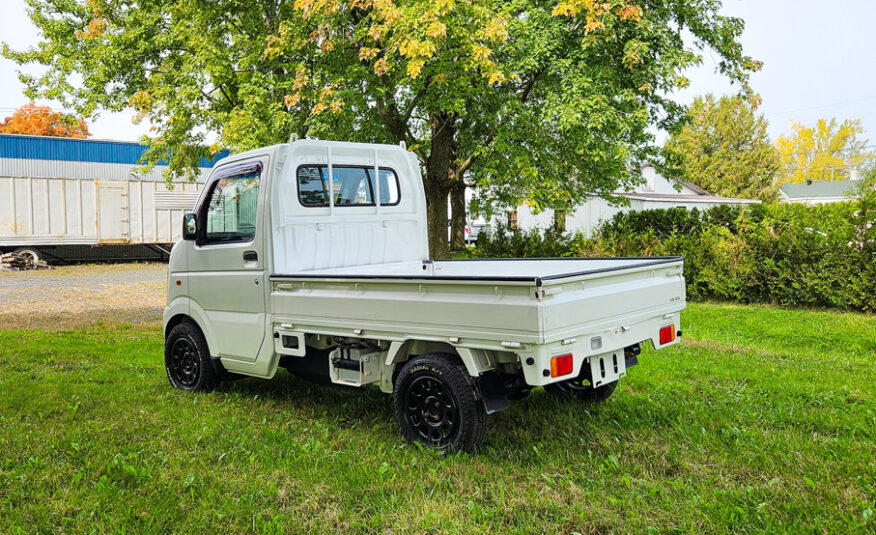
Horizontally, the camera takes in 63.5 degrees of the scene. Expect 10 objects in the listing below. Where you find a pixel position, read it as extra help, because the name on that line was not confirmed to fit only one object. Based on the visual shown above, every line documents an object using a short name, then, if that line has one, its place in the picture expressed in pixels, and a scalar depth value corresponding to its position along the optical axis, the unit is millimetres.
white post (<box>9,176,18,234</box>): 24094
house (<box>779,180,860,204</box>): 53438
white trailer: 24266
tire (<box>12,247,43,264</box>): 24188
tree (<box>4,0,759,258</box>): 11555
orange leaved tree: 41500
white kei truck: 4566
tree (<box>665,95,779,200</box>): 48906
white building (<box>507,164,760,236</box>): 28609
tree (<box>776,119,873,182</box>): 64500
